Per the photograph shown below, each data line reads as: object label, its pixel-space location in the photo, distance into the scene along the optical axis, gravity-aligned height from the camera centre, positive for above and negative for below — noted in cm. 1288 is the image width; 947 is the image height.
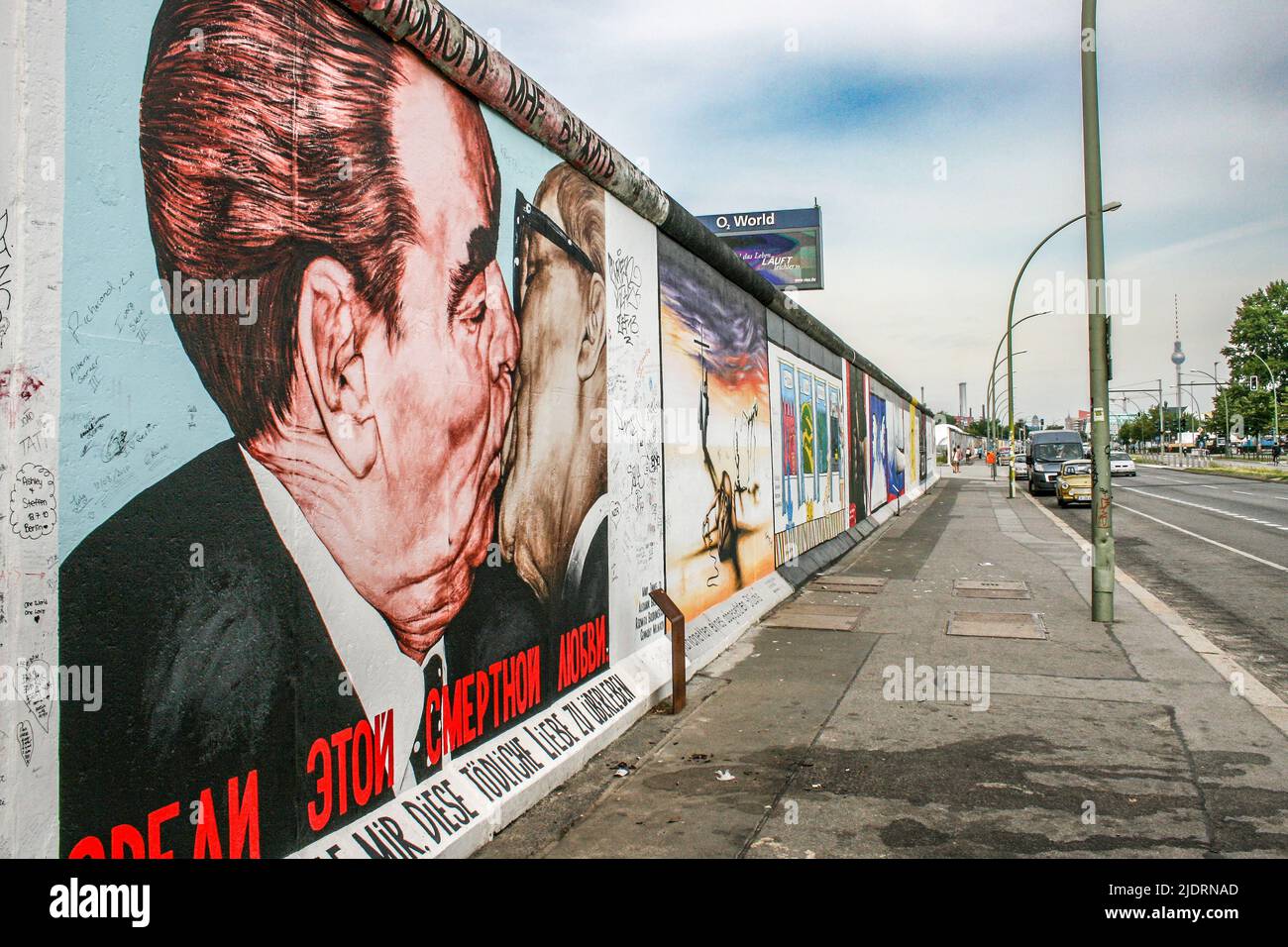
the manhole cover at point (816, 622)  950 -183
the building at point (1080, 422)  8686 +312
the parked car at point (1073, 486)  2655 -115
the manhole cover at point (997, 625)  895 -182
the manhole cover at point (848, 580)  1264 -183
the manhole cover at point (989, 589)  1131 -180
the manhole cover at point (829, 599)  1106 -183
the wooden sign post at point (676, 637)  639 -128
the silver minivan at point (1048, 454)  3362 -20
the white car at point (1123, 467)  4256 -91
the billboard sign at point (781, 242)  3225 +775
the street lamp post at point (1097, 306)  973 +159
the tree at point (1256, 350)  7581 +838
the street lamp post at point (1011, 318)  3159 +547
